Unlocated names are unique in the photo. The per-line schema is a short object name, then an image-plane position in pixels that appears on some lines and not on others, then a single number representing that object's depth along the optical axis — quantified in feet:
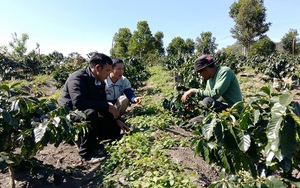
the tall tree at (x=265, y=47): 75.08
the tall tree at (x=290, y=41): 80.06
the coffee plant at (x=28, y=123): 4.71
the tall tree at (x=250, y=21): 85.93
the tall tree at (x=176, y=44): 101.95
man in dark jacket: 7.52
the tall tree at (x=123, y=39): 97.36
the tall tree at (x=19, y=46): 92.34
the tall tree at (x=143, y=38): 84.96
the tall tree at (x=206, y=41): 106.73
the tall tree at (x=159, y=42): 94.04
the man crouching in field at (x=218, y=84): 8.15
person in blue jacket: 9.94
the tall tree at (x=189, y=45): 106.89
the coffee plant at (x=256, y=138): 2.65
